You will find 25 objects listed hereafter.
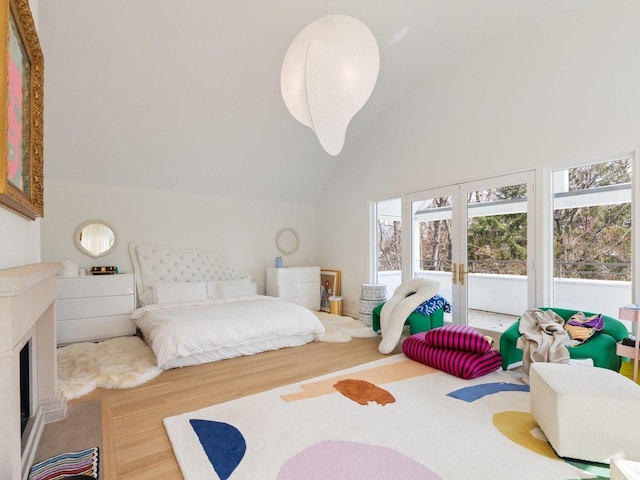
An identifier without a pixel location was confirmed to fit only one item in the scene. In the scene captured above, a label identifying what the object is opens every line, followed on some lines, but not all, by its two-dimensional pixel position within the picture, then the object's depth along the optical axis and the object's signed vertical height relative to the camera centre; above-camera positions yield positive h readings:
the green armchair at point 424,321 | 3.94 -0.96
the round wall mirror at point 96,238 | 4.70 +0.07
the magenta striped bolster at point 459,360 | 2.97 -1.11
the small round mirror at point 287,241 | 6.48 +0.01
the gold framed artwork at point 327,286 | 6.12 -0.83
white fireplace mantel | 1.10 -0.41
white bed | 3.38 -0.83
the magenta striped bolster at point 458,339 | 3.04 -0.93
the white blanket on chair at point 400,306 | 3.78 -0.77
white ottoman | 1.79 -0.98
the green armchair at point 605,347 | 2.70 -0.87
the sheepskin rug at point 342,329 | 4.26 -1.24
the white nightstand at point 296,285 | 5.90 -0.78
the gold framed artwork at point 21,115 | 1.20 +0.59
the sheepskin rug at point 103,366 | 2.91 -1.23
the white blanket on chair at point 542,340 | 2.74 -0.83
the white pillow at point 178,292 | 4.66 -0.71
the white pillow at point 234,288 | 5.15 -0.73
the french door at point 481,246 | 3.70 -0.07
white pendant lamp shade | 1.75 +0.91
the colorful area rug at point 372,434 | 1.78 -1.22
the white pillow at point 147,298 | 4.73 -0.78
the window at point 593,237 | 3.06 +0.03
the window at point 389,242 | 5.14 -0.02
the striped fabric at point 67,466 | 1.75 -1.21
